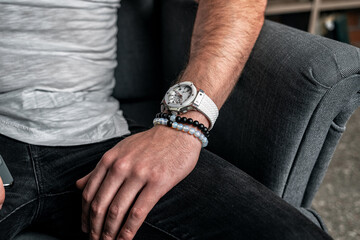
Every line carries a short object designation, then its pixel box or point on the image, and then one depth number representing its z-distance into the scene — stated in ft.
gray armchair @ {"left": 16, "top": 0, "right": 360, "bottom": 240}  2.25
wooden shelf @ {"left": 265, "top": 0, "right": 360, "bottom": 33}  7.34
